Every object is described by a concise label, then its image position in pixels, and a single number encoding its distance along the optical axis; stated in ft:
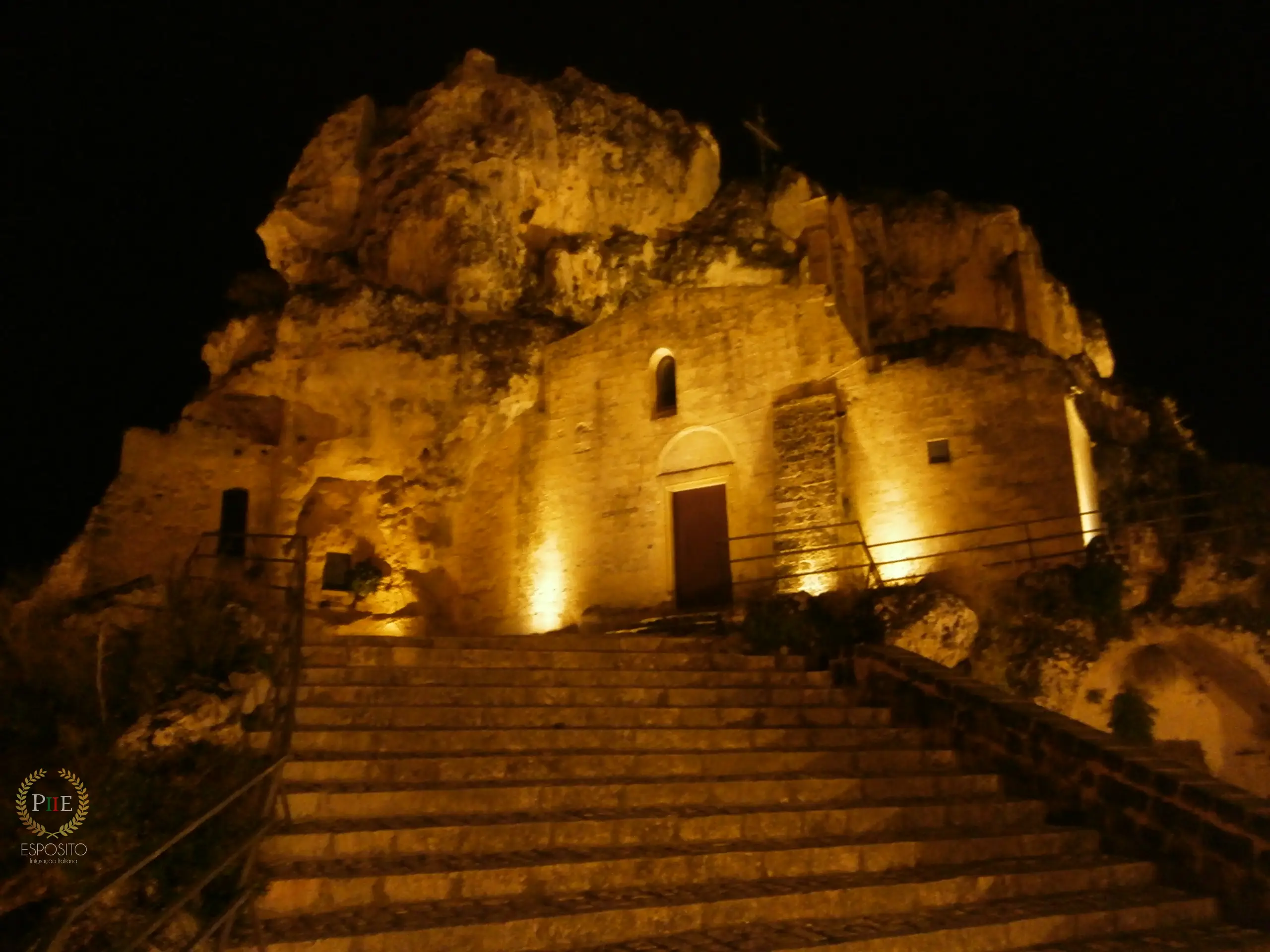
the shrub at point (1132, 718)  43.98
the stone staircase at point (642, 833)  17.35
